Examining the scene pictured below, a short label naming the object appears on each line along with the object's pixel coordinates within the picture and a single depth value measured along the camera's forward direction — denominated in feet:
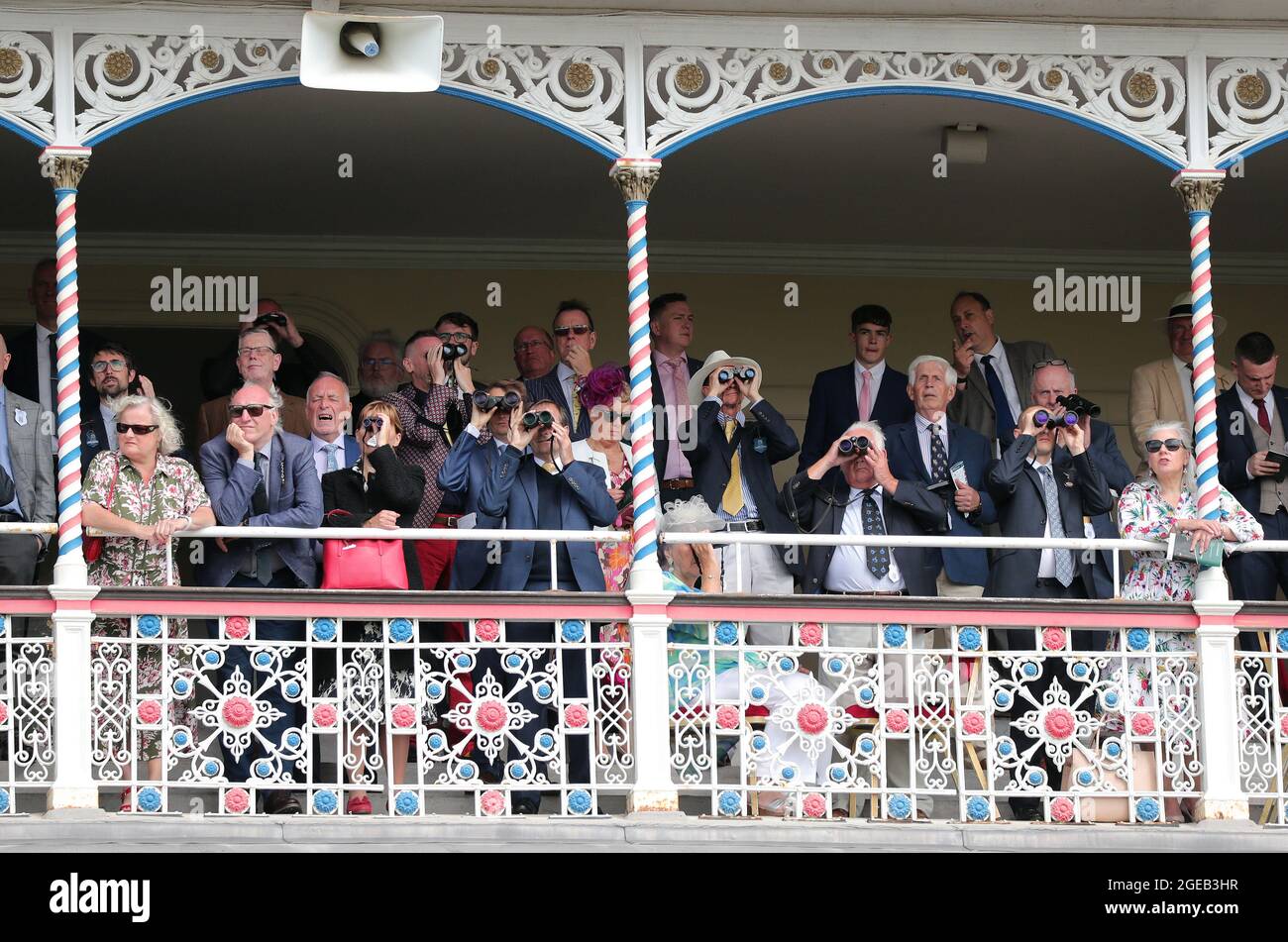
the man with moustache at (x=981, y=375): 41.39
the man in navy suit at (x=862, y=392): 40.40
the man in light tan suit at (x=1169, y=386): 41.50
